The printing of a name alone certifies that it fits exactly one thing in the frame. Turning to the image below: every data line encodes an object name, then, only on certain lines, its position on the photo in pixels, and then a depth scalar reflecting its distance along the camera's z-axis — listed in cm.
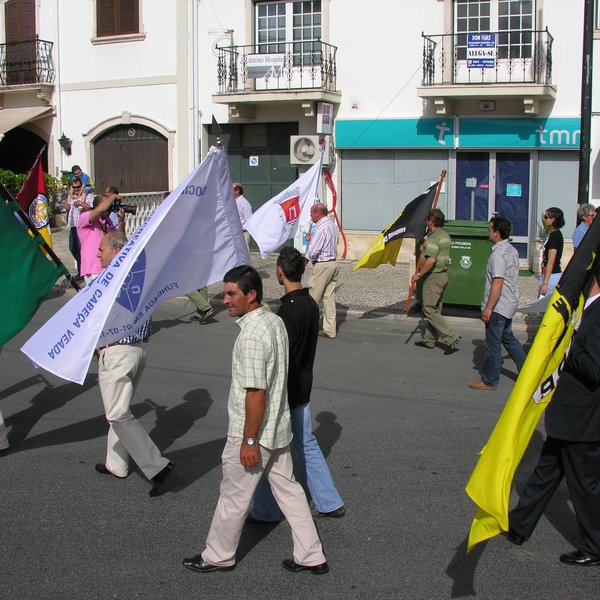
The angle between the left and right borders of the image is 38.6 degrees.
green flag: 618
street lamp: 2155
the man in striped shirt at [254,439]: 435
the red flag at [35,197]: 1129
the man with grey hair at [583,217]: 1020
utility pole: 1237
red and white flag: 1125
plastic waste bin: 1162
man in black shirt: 505
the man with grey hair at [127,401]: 568
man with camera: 952
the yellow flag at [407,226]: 1072
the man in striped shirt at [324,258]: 1111
